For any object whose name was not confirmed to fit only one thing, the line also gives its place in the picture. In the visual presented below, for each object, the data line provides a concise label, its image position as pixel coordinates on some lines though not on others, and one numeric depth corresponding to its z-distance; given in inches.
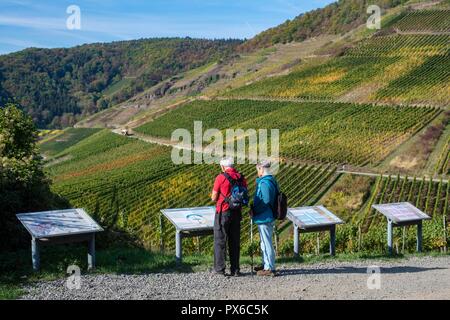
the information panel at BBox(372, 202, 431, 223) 492.4
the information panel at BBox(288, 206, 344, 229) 457.3
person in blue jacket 368.2
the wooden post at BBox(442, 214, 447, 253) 577.3
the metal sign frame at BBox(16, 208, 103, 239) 369.7
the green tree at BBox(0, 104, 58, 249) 455.8
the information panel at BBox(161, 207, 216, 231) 418.8
